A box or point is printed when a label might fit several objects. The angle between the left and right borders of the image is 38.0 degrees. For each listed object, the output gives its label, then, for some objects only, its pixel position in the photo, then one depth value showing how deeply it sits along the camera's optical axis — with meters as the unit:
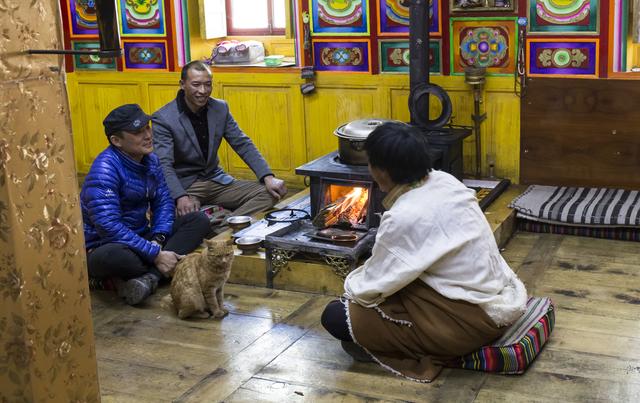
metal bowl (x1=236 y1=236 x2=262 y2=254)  4.93
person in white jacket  3.46
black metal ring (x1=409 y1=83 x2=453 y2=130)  5.54
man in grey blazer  5.41
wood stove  5.02
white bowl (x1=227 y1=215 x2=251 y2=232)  5.34
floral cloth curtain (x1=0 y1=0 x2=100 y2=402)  2.38
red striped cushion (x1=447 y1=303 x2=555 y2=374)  3.63
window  7.01
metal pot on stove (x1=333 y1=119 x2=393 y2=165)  5.16
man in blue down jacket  4.58
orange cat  4.25
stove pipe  5.56
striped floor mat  5.32
